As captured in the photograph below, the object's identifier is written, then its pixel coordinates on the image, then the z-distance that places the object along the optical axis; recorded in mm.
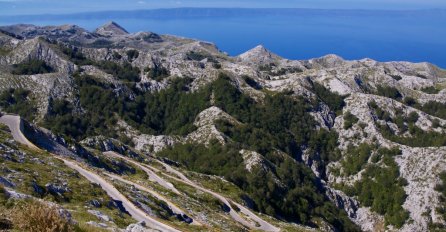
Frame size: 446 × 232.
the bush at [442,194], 124500
